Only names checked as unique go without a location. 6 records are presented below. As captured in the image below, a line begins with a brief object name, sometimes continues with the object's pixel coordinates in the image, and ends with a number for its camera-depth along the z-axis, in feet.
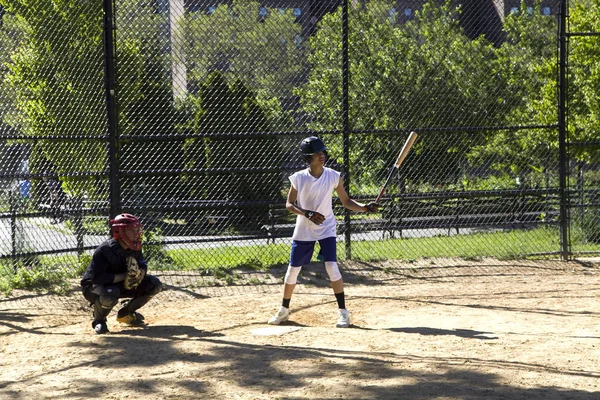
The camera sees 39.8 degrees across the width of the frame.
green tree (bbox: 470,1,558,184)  56.75
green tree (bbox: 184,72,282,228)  43.29
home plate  23.99
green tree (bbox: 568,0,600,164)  55.31
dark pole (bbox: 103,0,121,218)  32.30
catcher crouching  24.22
